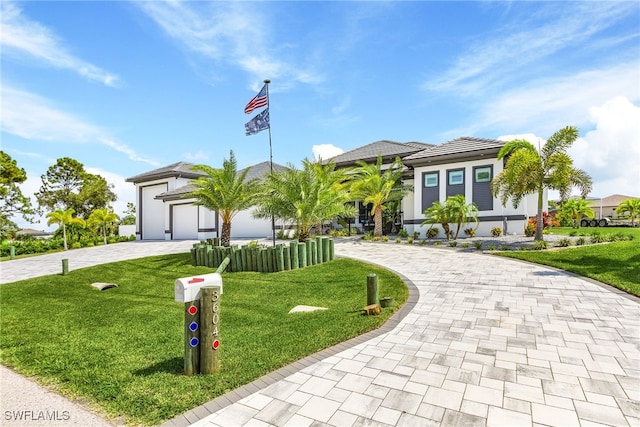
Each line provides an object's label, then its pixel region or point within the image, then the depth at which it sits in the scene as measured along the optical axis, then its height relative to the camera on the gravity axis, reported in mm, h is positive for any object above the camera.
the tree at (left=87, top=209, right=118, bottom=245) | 26422 +18
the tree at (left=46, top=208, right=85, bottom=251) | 23734 -28
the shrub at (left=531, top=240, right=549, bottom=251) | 12945 -1290
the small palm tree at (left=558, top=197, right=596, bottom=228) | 27750 +299
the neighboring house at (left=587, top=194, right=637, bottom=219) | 49753 +1309
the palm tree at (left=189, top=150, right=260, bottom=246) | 14242 +1105
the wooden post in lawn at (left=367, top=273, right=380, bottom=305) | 6211 -1424
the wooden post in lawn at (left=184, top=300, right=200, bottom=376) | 3893 -1518
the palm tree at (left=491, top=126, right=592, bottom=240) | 13820 +1876
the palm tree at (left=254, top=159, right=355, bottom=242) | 12914 +752
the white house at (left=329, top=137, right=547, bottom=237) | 17922 +1956
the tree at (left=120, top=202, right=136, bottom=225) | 43503 +4
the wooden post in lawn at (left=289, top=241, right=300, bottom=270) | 11484 -1469
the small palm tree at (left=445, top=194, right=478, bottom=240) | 16547 +284
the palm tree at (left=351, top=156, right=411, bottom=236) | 19094 +1732
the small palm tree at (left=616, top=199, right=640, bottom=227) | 29650 +604
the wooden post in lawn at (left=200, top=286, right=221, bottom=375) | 3904 -1394
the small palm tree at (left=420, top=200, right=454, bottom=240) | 16906 -72
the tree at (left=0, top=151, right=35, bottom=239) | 26397 +2136
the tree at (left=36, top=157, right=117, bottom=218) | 34312 +2884
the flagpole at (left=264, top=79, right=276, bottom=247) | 13984 +4920
